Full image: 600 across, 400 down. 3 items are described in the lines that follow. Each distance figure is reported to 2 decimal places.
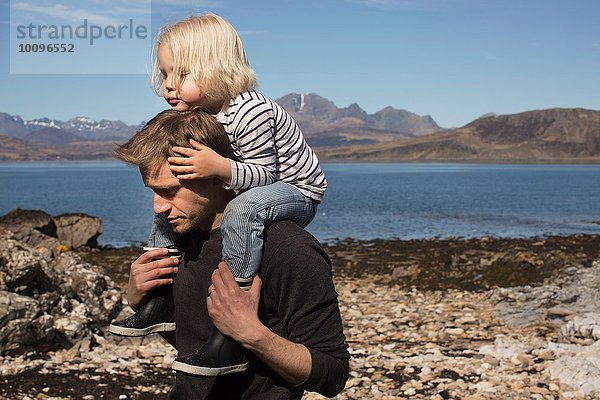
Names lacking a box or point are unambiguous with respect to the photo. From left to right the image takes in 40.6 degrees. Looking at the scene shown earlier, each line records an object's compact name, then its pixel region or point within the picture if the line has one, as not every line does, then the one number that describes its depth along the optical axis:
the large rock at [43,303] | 9.86
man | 3.17
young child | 3.43
